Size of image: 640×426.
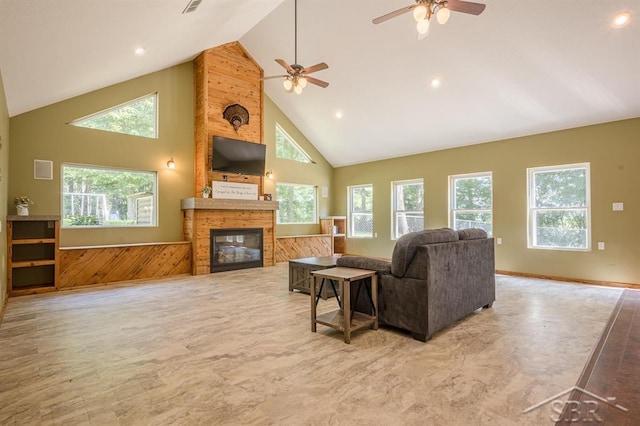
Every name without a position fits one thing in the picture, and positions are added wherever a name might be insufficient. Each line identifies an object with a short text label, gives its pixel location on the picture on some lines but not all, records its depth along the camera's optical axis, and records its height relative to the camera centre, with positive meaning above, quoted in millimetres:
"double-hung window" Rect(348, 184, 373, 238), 9305 +173
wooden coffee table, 4695 -813
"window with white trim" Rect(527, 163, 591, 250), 5871 +175
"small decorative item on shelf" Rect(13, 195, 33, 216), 5051 +201
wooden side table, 2980 -880
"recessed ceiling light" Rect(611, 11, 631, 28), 3865 +2325
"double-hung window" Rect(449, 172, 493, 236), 6996 +337
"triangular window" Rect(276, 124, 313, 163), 8859 +1873
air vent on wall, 5418 +796
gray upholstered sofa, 3023 -616
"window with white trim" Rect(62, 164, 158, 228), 5781 +385
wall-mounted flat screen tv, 6777 +1291
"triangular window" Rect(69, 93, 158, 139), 5983 +1858
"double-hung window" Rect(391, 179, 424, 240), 8180 +270
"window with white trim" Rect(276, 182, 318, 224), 8922 +393
